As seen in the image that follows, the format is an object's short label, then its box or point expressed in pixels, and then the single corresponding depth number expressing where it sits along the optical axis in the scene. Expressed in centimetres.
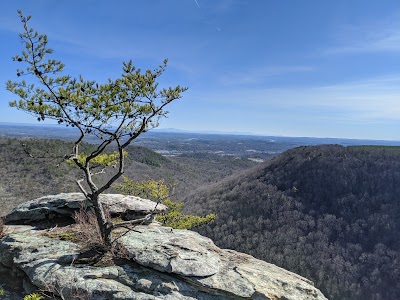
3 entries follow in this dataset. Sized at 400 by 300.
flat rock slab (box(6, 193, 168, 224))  1386
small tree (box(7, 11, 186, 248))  957
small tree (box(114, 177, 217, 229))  2680
